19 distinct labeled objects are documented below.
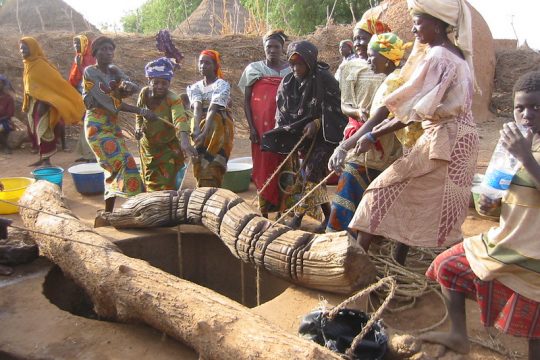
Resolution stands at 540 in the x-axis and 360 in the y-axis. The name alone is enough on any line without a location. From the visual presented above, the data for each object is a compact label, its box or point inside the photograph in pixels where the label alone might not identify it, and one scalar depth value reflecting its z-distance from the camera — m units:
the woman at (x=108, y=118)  4.50
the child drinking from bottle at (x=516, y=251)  1.99
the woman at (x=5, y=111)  8.15
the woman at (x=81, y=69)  7.66
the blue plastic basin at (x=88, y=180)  5.92
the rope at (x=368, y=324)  1.95
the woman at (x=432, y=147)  2.64
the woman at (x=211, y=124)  4.51
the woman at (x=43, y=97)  7.43
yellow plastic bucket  5.06
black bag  2.10
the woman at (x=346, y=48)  6.46
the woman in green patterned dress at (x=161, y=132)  4.43
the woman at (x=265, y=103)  4.68
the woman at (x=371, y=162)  3.43
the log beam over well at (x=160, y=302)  1.99
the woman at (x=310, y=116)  4.09
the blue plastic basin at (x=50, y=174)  5.49
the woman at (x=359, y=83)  3.97
